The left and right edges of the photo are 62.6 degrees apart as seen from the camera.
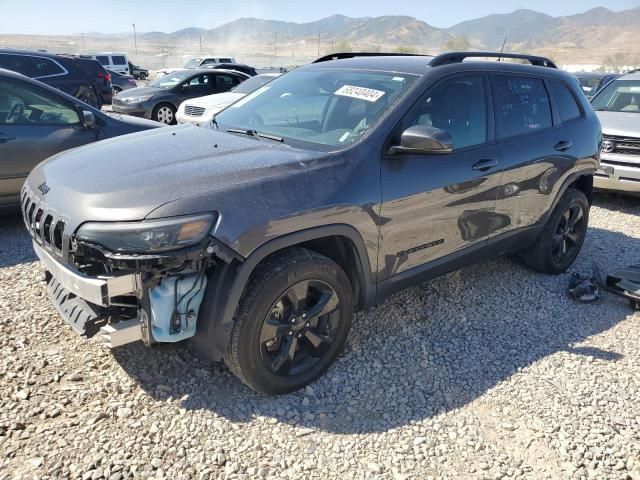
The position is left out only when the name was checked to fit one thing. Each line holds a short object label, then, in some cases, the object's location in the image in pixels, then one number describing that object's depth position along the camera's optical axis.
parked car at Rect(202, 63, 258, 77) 18.35
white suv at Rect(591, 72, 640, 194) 6.85
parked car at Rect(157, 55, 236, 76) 29.24
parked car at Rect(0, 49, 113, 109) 9.95
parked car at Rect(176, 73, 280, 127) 10.67
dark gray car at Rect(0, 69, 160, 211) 4.95
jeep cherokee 2.43
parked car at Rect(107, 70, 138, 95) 23.40
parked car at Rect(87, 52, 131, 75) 33.19
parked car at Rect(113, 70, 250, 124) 12.74
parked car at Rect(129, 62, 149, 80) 36.81
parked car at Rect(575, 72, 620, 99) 13.51
